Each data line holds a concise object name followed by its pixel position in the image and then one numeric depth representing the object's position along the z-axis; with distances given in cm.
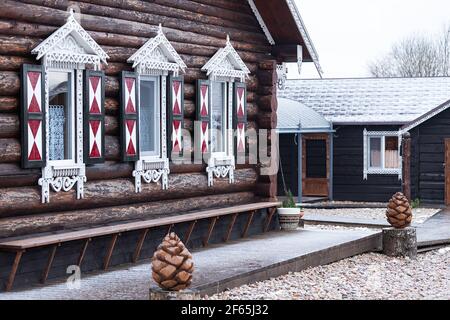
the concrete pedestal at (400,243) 1795
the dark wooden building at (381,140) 2991
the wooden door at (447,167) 2970
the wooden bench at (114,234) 1175
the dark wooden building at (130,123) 1238
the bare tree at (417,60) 6725
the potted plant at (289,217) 1908
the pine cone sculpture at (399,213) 1800
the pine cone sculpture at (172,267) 1058
